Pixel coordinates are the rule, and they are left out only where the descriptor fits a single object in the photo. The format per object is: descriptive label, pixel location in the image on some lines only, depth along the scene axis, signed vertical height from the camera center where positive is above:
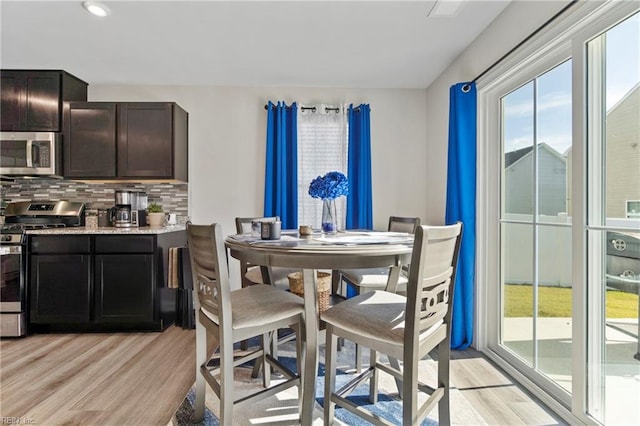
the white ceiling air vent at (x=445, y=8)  2.05 +1.31
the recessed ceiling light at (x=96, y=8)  2.10 +1.33
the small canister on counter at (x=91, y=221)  3.29 -0.07
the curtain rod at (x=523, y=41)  1.63 +1.01
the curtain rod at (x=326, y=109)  3.57 +1.14
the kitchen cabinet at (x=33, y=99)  3.07 +1.07
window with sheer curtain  3.59 +0.69
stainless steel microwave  3.04 +0.55
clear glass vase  2.04 -0.03
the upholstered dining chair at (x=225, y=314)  1.45 -0.47
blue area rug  1.74 -1.08
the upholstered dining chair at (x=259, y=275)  2.41 -0.46
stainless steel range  2.84 -0.58
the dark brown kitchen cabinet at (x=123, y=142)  3.18 +0.69
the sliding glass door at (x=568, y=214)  1.50 +0.00
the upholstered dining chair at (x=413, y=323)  1.24 -0.45
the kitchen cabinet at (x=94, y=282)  2.92 -0.61
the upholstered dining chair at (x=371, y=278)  2.19 -0.45
